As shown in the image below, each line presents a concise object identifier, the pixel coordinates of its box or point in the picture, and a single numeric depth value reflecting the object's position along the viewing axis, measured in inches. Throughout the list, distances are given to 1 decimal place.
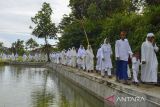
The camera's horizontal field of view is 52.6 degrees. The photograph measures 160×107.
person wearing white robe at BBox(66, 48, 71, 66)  572.7
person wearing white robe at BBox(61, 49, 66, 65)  674.8
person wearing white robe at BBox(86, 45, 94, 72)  385.6
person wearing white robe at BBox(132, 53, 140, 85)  231.6
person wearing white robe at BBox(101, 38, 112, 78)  282.4
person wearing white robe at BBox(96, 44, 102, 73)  319.0
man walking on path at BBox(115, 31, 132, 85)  236.6
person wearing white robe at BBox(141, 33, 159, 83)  216.1
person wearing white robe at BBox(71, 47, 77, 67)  537.9
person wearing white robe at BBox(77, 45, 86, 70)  423.3
